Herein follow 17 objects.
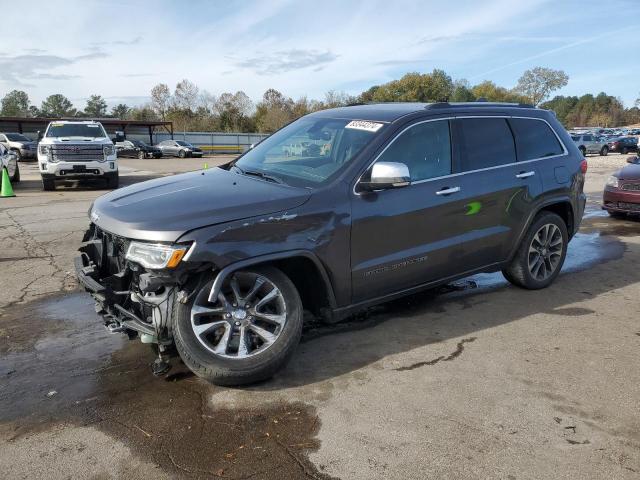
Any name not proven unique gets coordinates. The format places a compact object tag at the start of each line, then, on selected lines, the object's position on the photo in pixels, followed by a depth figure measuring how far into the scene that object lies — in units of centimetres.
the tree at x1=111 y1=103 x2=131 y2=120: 10989
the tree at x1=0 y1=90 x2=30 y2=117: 10730
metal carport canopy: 4656
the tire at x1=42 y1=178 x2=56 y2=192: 1530
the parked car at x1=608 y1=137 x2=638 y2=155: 4147
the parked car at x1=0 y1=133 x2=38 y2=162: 3128
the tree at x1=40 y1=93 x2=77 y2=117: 11432
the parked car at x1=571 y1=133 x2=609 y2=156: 4084
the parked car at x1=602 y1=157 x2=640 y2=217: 992
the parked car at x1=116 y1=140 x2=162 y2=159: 3998
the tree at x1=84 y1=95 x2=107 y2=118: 11961
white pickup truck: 1492
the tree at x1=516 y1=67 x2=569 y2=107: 9494
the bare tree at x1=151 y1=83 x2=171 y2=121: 8312
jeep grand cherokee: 334
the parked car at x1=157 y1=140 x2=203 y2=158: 4181
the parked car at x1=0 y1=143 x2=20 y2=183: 1621
